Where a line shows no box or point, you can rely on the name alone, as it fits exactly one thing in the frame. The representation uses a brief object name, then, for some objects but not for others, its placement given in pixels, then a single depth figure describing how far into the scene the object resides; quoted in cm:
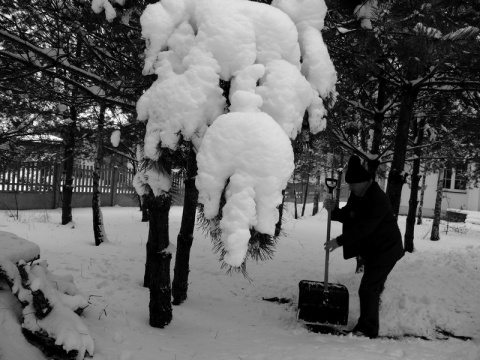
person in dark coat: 402
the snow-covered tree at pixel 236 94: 203
